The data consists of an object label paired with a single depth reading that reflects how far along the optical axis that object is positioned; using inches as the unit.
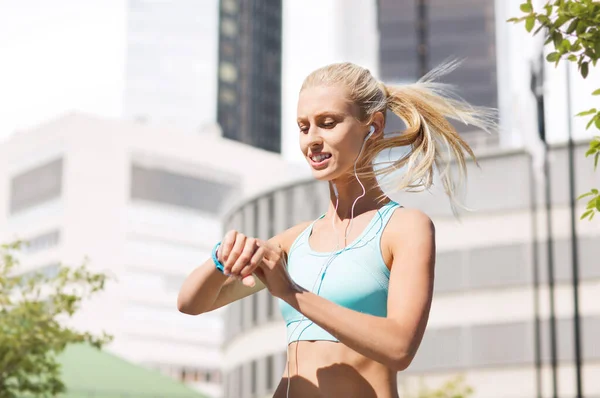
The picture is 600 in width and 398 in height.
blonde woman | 103.5
